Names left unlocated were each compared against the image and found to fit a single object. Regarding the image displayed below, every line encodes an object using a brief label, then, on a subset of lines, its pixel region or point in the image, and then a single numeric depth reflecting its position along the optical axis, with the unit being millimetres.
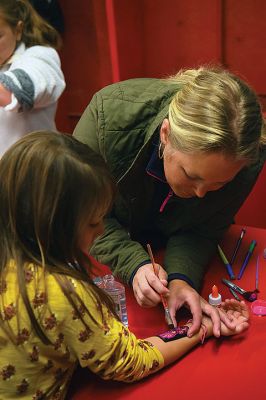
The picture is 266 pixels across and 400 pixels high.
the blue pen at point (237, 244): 1123
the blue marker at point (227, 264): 1063
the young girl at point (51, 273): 700
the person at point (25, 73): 1255
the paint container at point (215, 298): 963
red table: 774
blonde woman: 891
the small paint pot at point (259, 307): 942
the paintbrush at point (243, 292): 981
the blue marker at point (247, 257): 1067
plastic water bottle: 965
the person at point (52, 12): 1818
